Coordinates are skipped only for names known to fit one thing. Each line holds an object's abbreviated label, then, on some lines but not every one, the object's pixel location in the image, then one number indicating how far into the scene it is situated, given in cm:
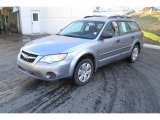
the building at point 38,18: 956
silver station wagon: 270
